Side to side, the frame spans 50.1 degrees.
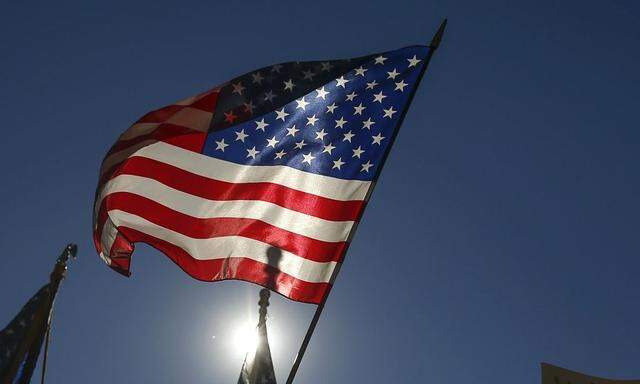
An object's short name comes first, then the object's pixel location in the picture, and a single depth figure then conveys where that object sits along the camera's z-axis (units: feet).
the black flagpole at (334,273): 22.03
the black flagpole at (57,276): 30.84
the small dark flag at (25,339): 29.25
